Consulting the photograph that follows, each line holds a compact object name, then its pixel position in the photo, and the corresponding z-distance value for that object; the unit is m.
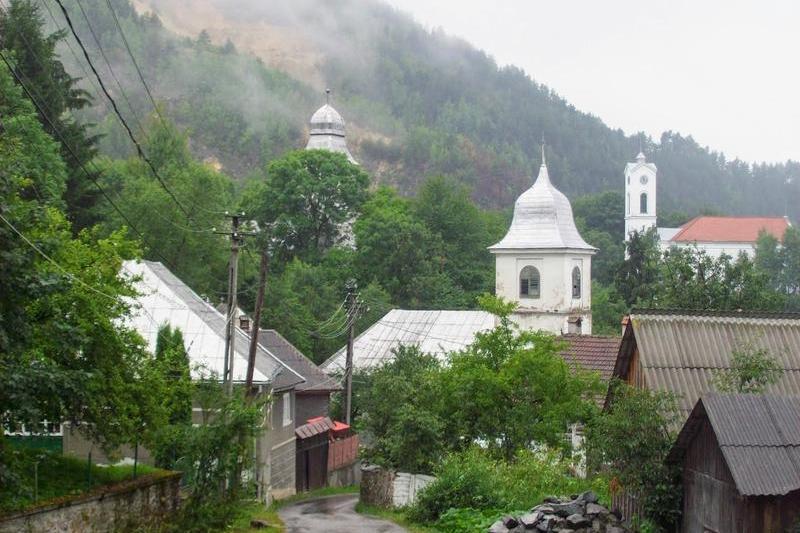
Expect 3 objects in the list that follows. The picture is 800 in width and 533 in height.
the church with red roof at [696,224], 143.88
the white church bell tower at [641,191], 152.75
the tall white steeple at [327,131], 94.19
